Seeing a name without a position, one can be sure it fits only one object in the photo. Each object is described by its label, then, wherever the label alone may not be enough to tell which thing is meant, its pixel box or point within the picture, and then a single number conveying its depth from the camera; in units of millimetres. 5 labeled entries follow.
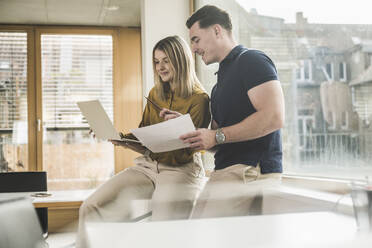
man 1100
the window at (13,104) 4270
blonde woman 1470
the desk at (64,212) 3291
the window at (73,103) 4348
